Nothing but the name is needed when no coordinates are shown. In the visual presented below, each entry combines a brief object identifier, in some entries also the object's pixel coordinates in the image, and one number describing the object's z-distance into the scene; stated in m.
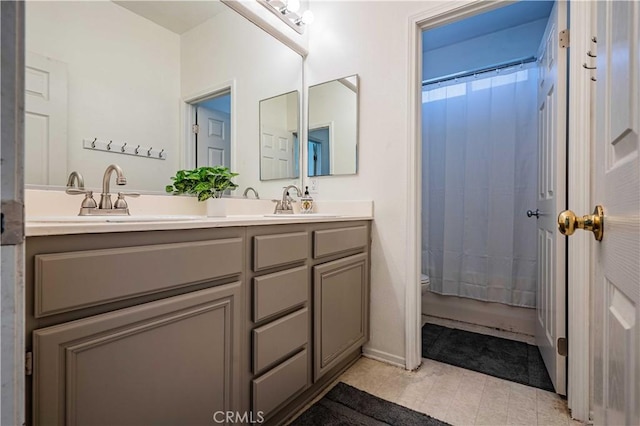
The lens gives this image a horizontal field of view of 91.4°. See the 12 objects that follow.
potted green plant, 1.50
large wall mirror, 1.13
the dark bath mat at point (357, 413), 1.33
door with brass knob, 0.41
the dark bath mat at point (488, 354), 1.72
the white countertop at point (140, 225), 0.64
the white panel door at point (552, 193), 1.49
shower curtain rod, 2.33
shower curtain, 2.33
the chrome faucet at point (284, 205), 1.96
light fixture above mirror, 1.98
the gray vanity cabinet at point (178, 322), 0.66
